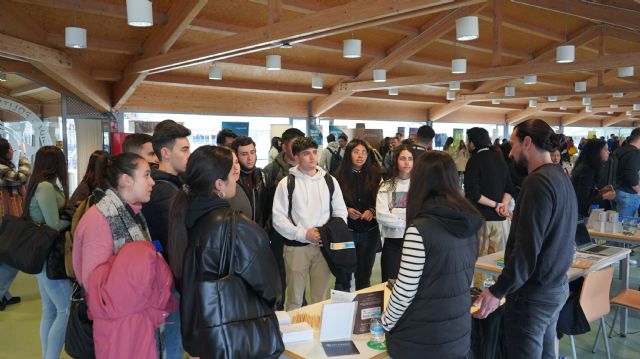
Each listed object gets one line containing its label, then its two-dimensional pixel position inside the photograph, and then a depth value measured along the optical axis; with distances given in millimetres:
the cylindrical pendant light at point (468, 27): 6090
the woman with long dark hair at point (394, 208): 3533
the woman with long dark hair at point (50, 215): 2998
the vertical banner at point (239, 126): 12125
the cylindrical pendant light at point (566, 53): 8094
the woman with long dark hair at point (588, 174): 4848
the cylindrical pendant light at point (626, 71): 10652
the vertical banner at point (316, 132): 13365
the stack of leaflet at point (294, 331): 2169
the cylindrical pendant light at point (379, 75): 10070
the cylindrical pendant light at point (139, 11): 4285
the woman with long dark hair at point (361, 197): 3877
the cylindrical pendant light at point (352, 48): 7199
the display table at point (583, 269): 3201
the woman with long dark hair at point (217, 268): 1741
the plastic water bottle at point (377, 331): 2170
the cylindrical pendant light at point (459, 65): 9031
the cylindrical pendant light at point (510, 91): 13258
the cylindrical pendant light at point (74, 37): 5094
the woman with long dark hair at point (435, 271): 1808
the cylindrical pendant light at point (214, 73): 9039
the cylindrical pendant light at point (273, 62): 7938
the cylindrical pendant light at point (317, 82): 10812
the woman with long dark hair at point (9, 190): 4184
